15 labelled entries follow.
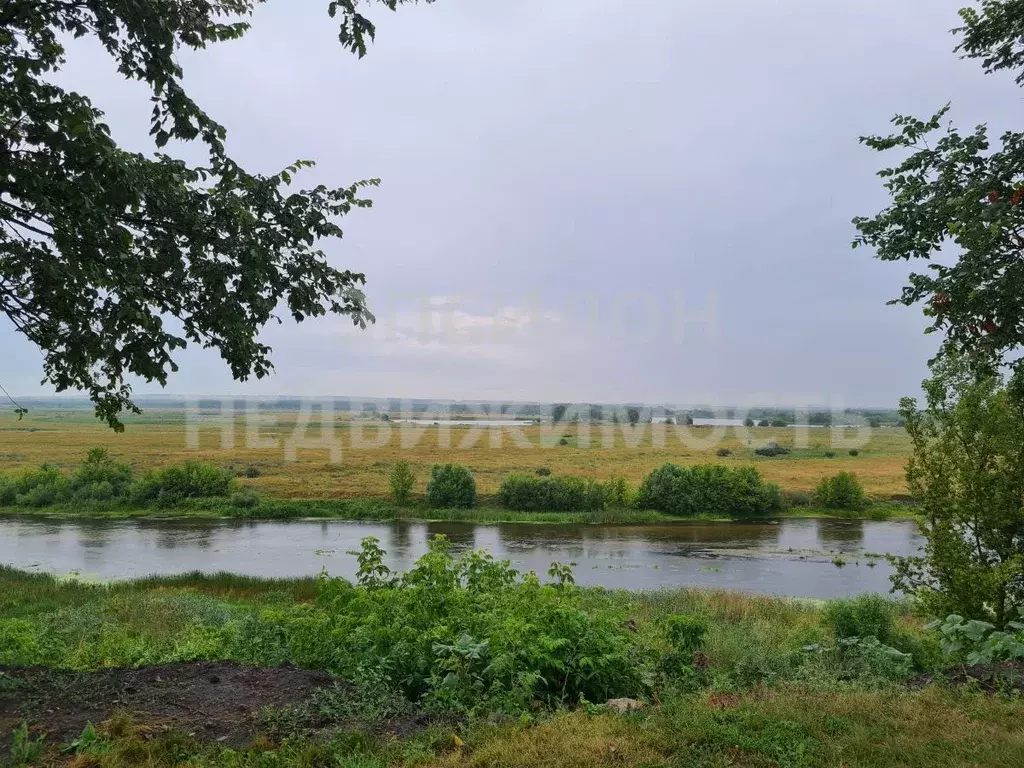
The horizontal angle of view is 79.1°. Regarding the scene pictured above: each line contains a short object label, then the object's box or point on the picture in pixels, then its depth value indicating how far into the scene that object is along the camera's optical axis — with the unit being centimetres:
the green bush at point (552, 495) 3684
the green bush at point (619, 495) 3697
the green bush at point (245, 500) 3747
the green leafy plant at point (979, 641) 495
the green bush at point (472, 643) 445
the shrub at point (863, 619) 783
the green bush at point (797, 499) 3812
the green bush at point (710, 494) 3650
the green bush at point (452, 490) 3704
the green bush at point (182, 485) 3819
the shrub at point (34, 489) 3784
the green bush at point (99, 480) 3791
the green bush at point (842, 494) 3728
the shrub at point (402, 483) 3743
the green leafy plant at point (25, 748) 328
